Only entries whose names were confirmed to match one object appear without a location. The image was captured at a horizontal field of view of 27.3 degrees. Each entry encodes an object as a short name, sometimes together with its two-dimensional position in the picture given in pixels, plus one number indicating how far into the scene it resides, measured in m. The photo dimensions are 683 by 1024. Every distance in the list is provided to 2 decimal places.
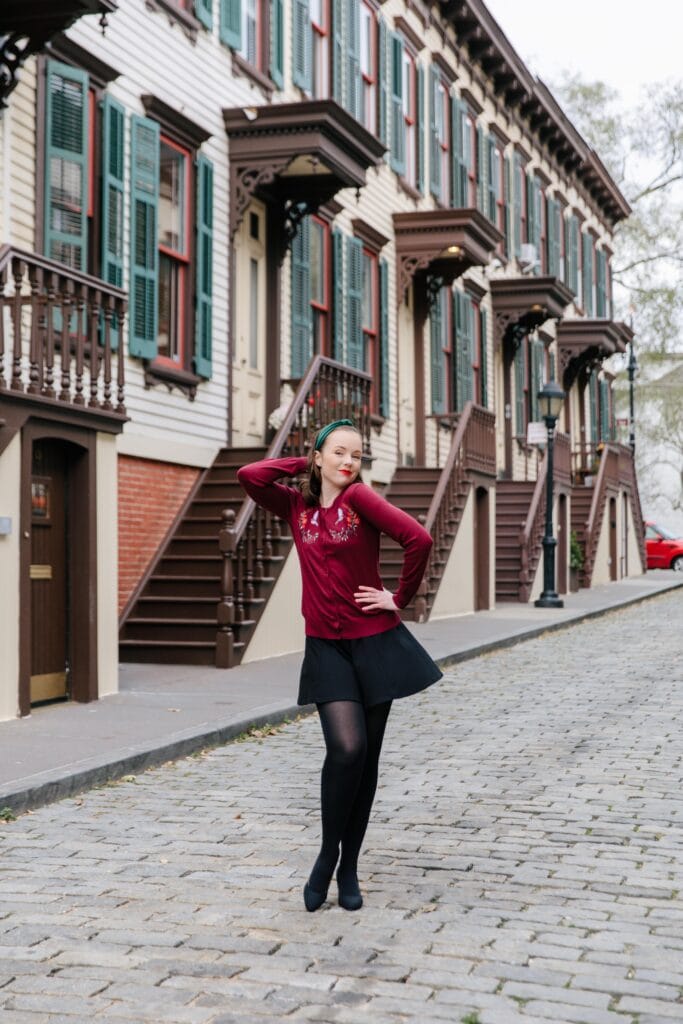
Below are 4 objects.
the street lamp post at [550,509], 24.19
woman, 5.25
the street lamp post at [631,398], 40.97
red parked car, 45.72
